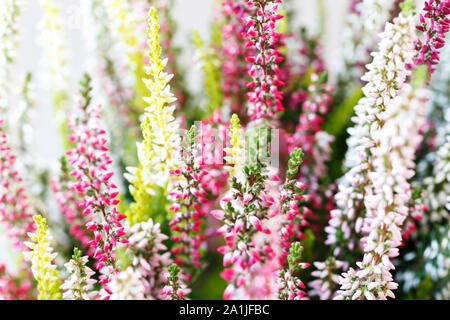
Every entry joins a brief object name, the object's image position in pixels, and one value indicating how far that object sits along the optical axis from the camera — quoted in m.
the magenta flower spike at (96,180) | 0.31
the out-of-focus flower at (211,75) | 0.39
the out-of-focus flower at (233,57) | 0.35
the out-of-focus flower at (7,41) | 0.34
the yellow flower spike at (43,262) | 0.30
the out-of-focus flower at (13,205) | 0.35
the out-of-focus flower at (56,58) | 0.40
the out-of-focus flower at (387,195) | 0.27
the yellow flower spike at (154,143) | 0.31
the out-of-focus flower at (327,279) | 0.34
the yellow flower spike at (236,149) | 0.30
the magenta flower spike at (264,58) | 0.31
